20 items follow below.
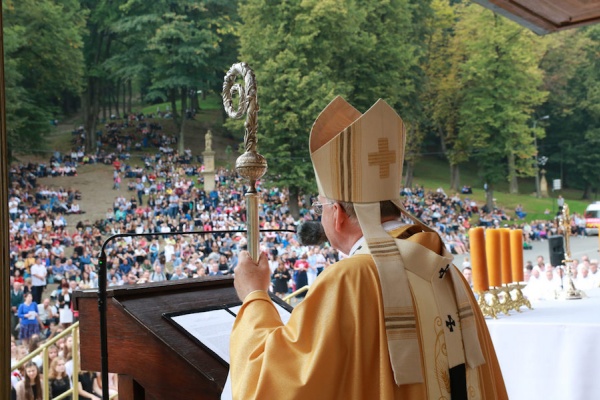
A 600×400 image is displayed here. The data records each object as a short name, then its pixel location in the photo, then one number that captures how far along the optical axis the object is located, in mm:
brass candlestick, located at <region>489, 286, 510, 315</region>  2587
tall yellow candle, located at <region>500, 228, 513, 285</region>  2566
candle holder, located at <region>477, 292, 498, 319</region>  2543
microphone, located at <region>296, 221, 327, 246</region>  1453
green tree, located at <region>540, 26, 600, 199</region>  25641
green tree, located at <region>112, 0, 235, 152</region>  23469
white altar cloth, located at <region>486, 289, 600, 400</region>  2254
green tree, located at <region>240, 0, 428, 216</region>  21281
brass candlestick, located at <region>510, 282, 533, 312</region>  2666
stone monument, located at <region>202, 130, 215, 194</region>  21906
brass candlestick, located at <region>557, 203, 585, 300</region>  3056
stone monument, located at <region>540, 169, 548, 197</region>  25745
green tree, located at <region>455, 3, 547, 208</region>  25047
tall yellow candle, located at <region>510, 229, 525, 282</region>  2582
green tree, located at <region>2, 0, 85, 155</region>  20500
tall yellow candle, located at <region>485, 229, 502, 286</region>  2535
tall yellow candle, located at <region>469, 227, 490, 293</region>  2490
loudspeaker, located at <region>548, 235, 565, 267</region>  7071
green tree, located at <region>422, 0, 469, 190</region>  25797
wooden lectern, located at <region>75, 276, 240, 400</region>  1442
